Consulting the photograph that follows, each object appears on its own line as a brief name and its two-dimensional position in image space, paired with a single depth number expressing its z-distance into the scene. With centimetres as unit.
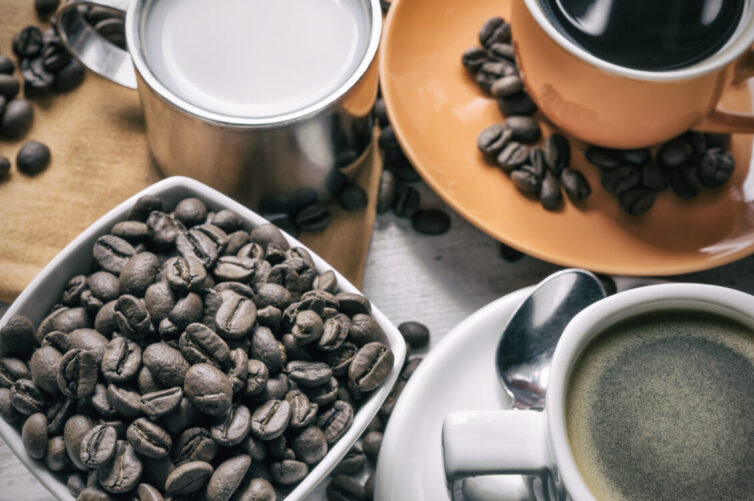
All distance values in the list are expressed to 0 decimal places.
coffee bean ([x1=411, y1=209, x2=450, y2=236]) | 41
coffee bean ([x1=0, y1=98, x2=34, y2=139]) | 41
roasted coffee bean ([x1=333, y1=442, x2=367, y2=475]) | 38
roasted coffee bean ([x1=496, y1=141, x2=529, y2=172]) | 39
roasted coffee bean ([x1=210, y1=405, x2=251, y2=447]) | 33
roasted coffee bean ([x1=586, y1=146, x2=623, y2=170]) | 39
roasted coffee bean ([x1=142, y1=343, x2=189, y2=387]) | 34
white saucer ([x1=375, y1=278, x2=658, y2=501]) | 34
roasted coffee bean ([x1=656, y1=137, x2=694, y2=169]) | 39
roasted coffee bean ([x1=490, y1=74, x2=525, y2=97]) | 40
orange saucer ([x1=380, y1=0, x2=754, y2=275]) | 38
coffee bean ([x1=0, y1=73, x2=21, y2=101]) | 41
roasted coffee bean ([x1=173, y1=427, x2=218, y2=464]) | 34
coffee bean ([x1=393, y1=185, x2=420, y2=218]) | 41
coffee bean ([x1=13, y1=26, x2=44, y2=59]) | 42
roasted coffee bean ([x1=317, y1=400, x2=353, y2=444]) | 34
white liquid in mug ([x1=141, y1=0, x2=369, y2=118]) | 38
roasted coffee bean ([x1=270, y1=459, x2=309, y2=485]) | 34
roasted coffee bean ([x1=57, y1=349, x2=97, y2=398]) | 33
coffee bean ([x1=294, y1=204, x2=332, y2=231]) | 40
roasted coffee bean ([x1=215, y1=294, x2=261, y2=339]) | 34
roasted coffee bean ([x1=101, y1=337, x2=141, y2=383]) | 34
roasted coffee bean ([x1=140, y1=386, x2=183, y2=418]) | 33
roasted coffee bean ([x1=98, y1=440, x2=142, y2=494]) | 33
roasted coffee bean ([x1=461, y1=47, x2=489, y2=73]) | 41
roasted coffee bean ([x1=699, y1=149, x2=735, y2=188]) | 39
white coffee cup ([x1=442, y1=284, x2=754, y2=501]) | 30
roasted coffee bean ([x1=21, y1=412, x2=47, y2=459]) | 33
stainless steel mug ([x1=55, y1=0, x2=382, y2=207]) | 37
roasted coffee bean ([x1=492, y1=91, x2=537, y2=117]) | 40
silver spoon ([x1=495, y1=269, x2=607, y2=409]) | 35
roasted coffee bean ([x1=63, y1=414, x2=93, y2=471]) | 33
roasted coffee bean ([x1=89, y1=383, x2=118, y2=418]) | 34
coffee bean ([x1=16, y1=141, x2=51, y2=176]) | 40
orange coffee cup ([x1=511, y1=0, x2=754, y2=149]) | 36
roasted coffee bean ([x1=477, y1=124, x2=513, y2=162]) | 39
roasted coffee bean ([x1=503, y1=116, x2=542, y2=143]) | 40
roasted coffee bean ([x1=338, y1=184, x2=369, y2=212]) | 41
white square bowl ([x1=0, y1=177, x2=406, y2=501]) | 34
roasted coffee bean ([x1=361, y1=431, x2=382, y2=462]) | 38
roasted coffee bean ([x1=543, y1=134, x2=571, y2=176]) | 39
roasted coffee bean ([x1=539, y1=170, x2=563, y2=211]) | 39
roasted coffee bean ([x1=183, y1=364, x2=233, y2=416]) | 33
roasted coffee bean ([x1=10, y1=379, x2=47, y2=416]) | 34
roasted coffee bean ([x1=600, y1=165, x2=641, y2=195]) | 39
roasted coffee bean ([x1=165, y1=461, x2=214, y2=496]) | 33
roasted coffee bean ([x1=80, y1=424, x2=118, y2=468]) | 33
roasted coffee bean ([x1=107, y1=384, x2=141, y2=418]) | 33
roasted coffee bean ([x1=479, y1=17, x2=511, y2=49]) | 41
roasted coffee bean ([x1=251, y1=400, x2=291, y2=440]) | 34
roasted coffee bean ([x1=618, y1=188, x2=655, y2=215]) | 39
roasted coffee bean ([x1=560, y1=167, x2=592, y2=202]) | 39
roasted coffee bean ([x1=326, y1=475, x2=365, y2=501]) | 38
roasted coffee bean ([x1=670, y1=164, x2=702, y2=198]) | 39
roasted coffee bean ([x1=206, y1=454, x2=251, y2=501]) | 33
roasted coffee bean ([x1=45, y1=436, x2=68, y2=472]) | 33
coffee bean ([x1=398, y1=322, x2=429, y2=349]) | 40
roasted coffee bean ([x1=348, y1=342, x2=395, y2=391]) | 35
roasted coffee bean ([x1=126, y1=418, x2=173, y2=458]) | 33
